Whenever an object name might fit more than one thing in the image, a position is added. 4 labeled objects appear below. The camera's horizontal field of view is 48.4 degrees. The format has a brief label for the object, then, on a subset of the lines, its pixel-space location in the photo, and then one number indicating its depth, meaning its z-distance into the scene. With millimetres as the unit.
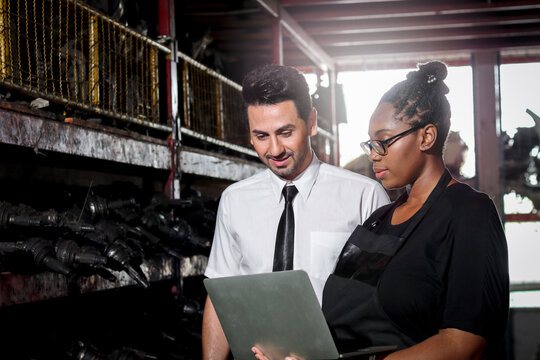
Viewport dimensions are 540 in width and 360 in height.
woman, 1464
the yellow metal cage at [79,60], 3004
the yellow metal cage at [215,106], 5377
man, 2209
